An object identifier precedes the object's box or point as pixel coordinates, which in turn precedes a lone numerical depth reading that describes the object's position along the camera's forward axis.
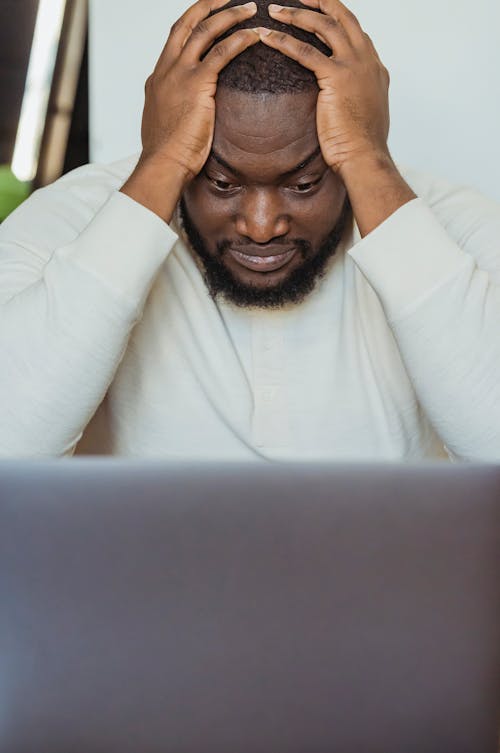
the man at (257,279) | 1.13
